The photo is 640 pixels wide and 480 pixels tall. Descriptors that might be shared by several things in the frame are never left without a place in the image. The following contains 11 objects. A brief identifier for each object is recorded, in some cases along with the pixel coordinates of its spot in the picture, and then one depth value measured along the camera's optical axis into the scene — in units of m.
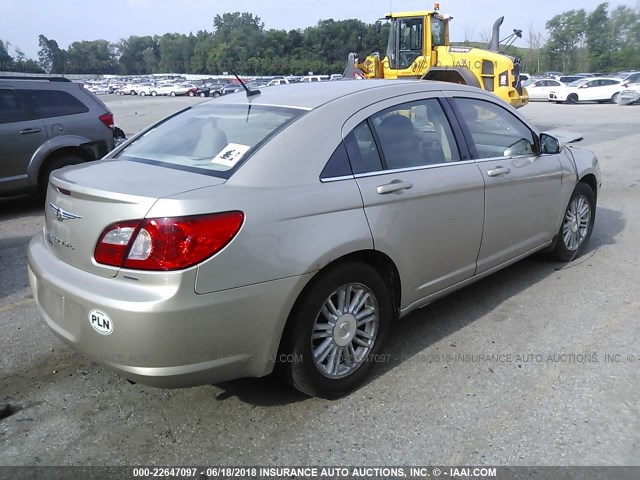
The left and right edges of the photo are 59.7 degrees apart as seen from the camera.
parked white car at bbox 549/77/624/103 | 29.55
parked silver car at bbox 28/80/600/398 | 2.45
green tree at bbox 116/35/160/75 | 139.31
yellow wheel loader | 15.92
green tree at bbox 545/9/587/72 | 80.44
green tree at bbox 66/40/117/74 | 131.38
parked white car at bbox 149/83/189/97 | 56.99
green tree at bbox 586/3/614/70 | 75.19
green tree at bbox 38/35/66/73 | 116.38
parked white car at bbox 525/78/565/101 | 32.25
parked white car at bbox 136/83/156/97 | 61.41
